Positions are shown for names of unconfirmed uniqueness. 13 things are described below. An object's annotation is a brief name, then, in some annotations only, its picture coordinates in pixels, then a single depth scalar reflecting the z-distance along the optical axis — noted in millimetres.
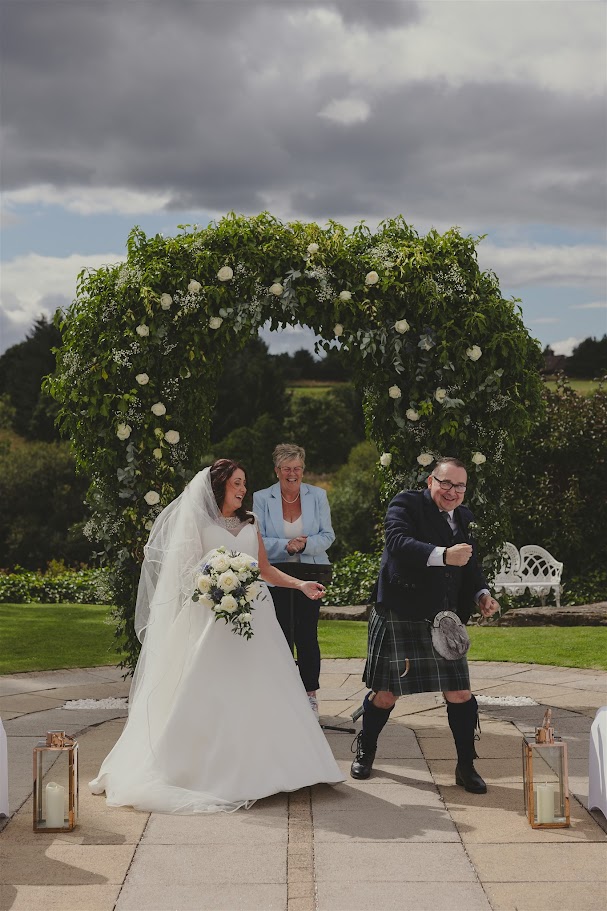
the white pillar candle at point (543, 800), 4727
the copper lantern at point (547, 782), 4727
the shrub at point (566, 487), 15734
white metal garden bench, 14094
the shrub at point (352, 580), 15125
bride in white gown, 5227
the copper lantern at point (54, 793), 4758
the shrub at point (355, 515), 21531
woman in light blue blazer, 6871
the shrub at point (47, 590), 16578
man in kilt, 5398
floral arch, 7125
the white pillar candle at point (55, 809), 4777
